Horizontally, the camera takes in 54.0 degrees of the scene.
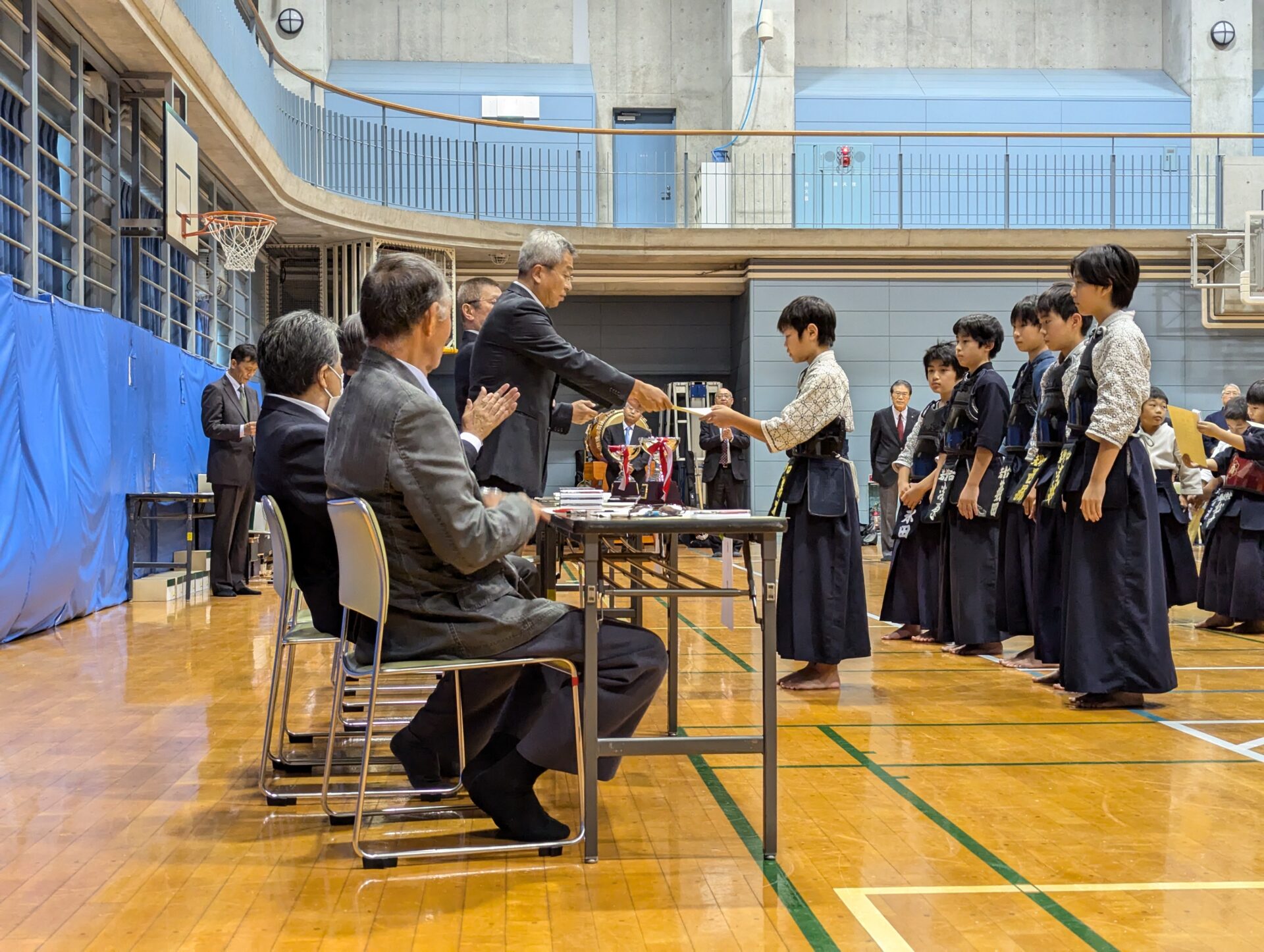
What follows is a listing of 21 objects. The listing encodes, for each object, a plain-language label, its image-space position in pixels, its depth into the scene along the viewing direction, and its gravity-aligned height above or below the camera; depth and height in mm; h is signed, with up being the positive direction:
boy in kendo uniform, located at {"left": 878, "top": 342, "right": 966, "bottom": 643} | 5961 -181
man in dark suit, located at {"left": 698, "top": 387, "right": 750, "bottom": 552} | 12664 +276
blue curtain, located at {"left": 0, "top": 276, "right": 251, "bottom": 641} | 5895 +247
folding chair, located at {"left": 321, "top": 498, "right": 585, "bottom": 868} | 2447 -236
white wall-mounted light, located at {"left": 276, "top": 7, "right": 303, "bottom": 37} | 14703 +5586
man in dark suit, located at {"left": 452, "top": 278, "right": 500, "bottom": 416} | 5160 +798
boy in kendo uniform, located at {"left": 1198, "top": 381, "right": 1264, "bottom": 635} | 6430 -239
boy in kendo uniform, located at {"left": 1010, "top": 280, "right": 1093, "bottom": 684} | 4637 +138
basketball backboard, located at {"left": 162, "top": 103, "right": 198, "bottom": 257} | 8180 +2141
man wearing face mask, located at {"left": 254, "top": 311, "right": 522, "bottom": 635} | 3129 +155
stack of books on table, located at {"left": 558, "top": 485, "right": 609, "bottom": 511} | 3158 -18
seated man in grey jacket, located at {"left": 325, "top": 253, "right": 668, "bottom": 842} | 2486 -138
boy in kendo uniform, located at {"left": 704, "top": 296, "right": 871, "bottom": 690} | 4445 -68
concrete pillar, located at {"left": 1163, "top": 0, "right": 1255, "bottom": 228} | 15375 +5262
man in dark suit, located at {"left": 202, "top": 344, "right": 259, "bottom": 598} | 8109 +229
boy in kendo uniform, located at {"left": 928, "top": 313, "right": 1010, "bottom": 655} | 5363 +45
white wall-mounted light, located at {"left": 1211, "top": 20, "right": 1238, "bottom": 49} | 15383 +5715
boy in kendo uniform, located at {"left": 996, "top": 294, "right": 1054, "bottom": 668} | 5348 -123
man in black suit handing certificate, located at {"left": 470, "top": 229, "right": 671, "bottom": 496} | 3633 +376
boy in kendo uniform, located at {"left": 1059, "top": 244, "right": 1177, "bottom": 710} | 4160 -126
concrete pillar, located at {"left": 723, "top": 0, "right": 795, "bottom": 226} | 14984 +5180
